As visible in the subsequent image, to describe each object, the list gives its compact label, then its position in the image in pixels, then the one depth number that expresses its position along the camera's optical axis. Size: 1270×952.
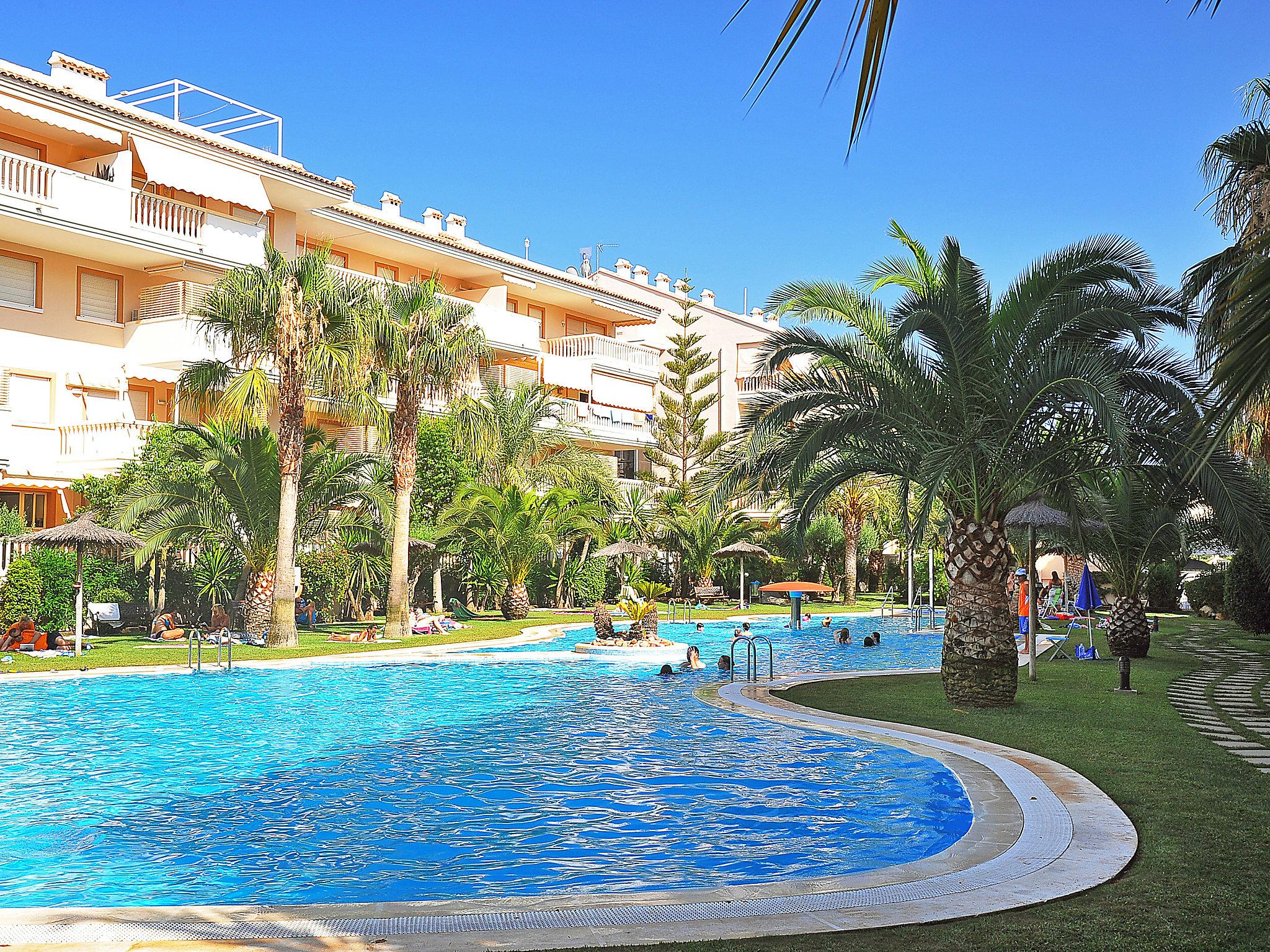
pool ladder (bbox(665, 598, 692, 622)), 33.44
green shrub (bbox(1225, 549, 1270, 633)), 26.47
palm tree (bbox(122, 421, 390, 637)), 23.83
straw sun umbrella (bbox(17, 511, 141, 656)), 20.48
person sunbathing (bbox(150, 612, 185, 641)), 23.38
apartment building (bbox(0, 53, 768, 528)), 26.88
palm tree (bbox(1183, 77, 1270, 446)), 13.49
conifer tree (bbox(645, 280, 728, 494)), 49.19
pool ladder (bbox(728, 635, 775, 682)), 17.76
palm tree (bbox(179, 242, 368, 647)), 22.08
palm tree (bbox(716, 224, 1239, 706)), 13.30
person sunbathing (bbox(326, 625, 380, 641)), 24.00
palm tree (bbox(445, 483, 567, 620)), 31.66
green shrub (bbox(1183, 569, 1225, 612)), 34.47
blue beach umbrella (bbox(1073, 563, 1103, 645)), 20.41
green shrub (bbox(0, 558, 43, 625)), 22.09
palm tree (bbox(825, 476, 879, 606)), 43.38
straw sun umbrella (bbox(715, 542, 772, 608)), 40.22
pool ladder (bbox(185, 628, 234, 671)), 18.45
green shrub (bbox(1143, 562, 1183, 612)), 37.41
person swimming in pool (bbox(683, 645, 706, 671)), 20.41
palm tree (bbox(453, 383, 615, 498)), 36.09
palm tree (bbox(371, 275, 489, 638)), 24.14
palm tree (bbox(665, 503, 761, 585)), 41.03
